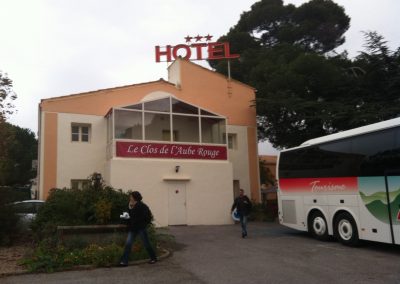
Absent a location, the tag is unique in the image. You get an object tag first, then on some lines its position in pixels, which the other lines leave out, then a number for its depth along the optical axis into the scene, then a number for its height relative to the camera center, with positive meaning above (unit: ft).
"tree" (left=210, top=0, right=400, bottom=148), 76.67 +20.05
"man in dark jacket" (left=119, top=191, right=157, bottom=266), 34.88 -1.99
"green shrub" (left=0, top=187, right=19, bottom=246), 47.34 -1.46
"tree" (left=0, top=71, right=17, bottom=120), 60.44 +15.36
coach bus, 39.75 +0.71
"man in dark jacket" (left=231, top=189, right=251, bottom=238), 55.01 -1.51
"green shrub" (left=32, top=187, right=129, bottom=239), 43.37 -0.69
